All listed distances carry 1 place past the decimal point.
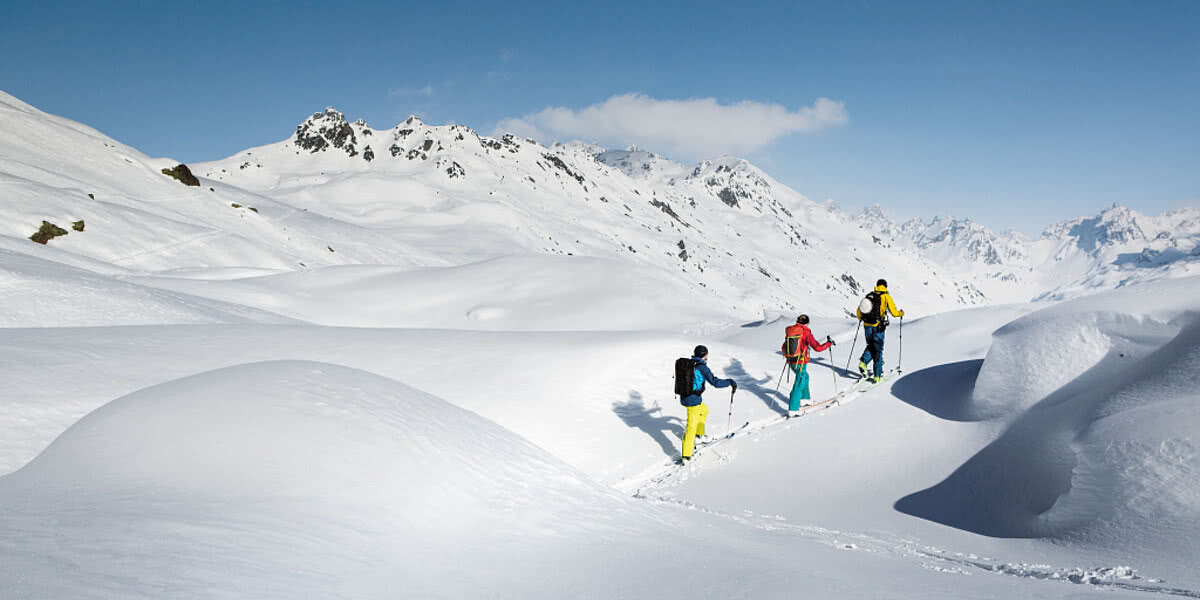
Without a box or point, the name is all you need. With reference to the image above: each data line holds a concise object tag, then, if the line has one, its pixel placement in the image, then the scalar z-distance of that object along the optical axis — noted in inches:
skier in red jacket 532.4
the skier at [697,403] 459.8
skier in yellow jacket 577.6
